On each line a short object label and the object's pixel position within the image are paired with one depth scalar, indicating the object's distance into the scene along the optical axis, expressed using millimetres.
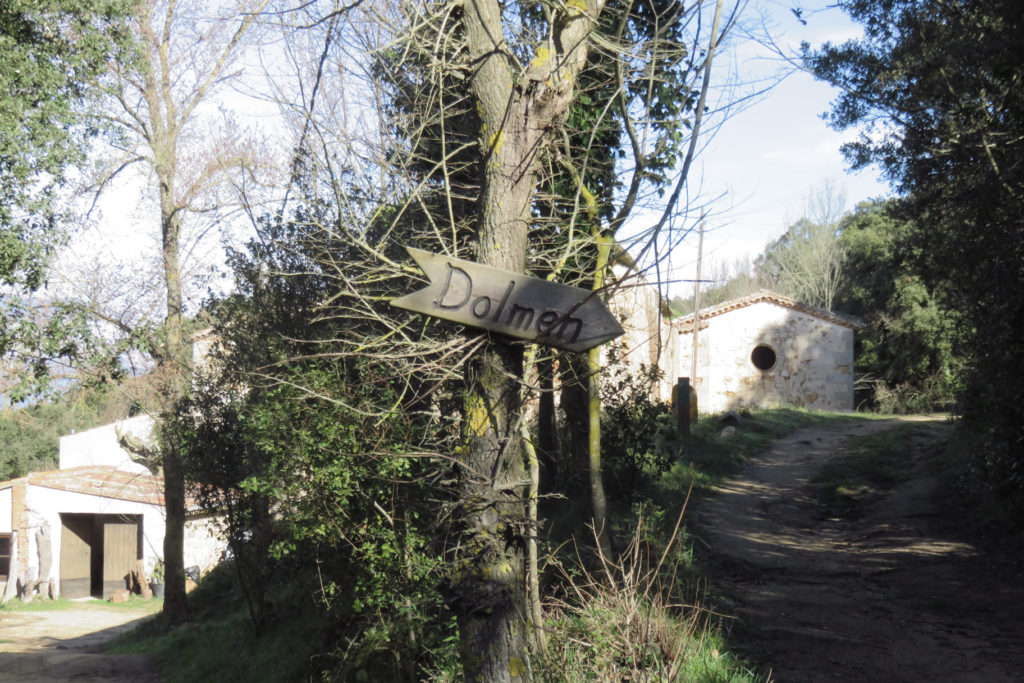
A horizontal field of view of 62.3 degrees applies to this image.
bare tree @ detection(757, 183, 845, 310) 54188
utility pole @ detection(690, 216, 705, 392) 30884
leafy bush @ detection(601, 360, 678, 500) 11562
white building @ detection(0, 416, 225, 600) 28688
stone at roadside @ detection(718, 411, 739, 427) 22547
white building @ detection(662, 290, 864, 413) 32094
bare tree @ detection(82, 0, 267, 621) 18375
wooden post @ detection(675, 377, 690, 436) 18328
